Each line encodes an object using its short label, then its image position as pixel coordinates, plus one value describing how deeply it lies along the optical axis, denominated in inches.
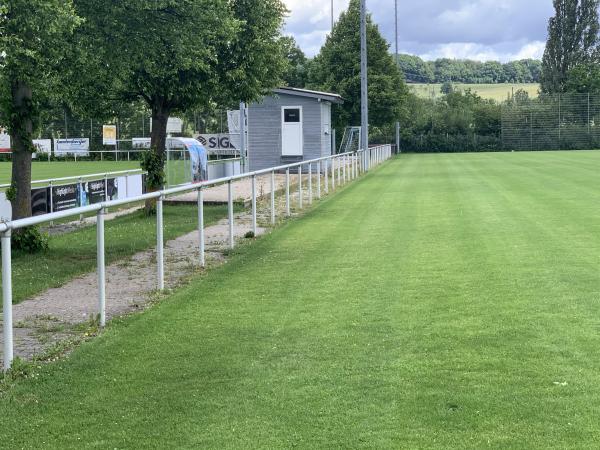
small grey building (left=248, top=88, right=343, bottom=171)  1529.3
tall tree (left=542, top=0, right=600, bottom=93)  3400.6
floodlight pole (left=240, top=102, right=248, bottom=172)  1395.2
